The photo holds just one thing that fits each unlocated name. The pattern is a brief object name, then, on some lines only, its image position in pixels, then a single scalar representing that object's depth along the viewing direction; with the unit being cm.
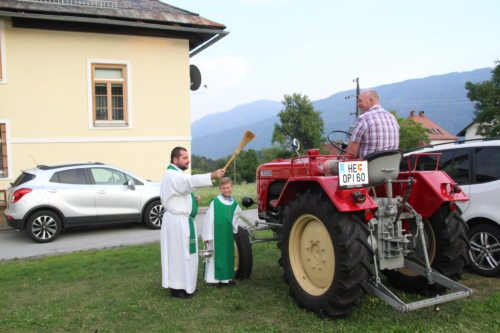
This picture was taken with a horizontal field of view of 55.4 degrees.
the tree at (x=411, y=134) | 6762
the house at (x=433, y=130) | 9600
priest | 541
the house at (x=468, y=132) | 7150
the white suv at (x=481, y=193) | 584
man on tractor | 464
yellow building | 1392
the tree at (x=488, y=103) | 4784
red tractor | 418
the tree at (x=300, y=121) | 7200
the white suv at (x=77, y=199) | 1023
